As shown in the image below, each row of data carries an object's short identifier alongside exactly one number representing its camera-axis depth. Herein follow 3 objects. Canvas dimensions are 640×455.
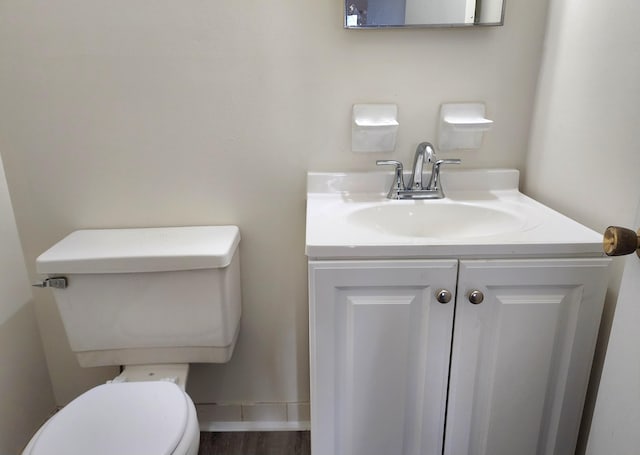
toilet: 1.08
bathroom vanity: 0.98
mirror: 1.22
